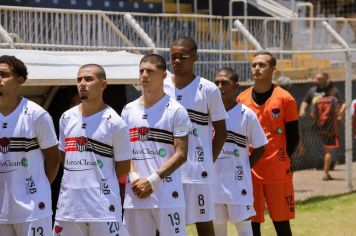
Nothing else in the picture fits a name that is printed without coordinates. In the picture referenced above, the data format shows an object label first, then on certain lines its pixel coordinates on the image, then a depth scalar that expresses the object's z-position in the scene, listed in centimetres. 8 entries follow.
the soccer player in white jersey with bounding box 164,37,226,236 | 1483
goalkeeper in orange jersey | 1734
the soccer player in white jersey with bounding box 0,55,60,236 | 1222
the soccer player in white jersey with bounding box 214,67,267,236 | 1649
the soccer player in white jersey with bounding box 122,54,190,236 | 1345
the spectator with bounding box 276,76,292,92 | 2833
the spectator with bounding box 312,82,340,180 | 3222
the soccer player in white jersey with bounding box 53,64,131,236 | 1266
